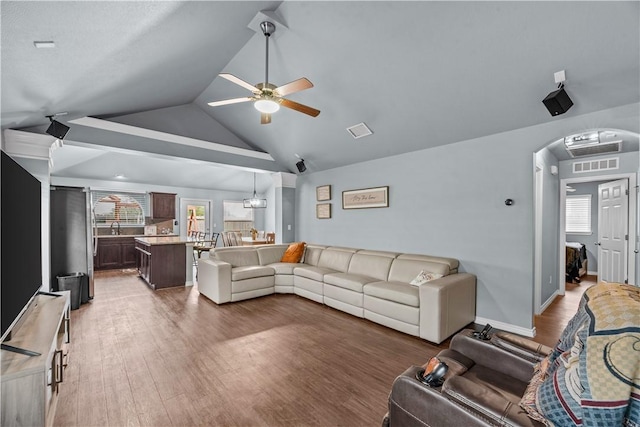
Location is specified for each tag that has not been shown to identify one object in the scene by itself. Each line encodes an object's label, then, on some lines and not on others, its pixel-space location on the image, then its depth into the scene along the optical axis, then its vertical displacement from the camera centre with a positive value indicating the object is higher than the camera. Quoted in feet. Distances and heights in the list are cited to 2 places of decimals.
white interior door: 14.71 -1.21
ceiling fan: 8.21 +3.71
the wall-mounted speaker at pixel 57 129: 10.32 +3.13
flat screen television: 4.93 -0.57
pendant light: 27.91 +0.90
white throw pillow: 11.70 -2.85
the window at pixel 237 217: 33.37 -0.69
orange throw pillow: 18.02 -2.74
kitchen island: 17.34 -3.27
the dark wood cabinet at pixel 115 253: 23.47 -3.54
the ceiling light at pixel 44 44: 5.89 +3.63
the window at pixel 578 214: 22.22 -0.41
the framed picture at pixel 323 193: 18.99 +1.27
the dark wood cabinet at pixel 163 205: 26.68 +0.69
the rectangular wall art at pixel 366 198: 15.65 +0.75
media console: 4.41 -2.66
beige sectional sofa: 10.32 -3.37
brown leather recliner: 3.65 -2.71
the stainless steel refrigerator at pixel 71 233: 14.15 -1.04
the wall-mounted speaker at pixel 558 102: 8.10 +3.17
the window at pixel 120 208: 25.21 +0.42
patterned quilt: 2.65 -1.70
